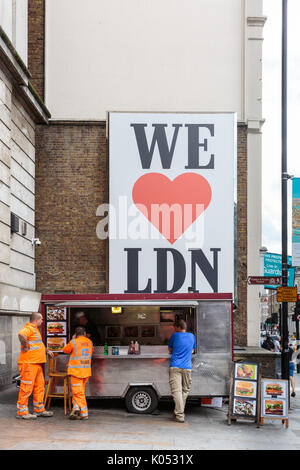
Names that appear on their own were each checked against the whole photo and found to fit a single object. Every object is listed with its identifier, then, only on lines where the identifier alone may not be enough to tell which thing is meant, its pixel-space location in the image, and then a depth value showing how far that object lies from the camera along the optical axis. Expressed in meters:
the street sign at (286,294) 13.09
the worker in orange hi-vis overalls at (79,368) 10.81
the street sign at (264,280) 13.39
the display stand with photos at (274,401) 10.81
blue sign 19.92
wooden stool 11.58
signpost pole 13.17
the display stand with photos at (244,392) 10.95
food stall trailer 11.66
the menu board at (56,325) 12.48
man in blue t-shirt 11.10
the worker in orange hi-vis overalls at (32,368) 10.84
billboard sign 19.81
